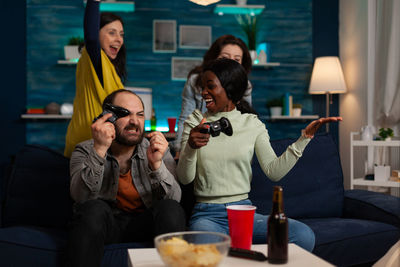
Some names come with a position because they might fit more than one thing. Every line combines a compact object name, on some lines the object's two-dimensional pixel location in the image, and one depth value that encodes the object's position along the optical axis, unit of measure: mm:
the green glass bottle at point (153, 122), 4352
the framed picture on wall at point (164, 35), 4637
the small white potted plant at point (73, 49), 4368
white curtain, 3693
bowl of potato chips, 952
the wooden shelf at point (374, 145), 3412
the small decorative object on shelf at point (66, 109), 4359
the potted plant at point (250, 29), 4629
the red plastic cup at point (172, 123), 4320
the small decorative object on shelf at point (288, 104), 4598
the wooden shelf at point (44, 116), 4309
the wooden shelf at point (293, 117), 4576
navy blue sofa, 1699
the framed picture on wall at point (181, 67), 4656
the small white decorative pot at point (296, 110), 4625
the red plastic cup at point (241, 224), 1202
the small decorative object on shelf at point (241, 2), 4539
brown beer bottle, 1108
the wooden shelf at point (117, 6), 4305
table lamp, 4328
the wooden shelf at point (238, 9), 4504
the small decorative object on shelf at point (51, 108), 4316
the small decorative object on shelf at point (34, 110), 4355
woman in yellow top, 1930
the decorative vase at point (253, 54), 4543
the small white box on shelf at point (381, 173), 3498
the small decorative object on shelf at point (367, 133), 3662
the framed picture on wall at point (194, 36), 4672
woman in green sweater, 1695
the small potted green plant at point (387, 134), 3518
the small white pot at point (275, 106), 4637
